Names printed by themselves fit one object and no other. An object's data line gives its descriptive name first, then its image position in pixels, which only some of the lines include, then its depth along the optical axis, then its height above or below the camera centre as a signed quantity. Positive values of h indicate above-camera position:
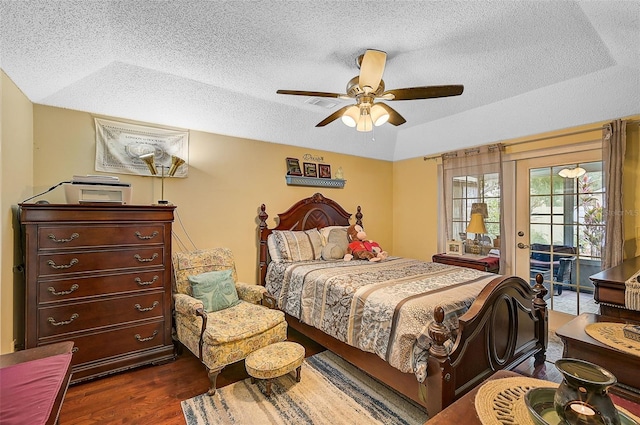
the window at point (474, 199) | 3.86 +0.18
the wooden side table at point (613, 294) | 1.86 -0.54
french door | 3.09 -0.14
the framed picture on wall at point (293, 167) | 4.01 +0.63
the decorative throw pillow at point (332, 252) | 3.61 -0.50
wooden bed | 1.74 -0.96
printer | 2.37 +0.18
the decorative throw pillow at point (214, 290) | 2.71 -0.75
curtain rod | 2.77 +0.86
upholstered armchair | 2.22 -0.91
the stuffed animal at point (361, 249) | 3.59 -0.46
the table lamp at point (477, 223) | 3.81 -0.14
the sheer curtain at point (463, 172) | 3.75 +0.56
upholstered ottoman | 2.08 -1.11
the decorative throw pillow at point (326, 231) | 3.83 -0.26
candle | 0.61 -0.42
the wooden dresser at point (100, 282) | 2.17 -0.57
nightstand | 3.60 -0.63
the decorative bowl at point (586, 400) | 0.61 -0.41
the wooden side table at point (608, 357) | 1.22 -0.64
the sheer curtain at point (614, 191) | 2.78 +0.21
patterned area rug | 1.94 -1.38
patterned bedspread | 1.91 -0.68
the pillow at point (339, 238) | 3.74 -0.34
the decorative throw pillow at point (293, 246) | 3.49 -0.41
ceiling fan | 1.93 +0.87
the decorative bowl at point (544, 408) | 0.69 -0.50
